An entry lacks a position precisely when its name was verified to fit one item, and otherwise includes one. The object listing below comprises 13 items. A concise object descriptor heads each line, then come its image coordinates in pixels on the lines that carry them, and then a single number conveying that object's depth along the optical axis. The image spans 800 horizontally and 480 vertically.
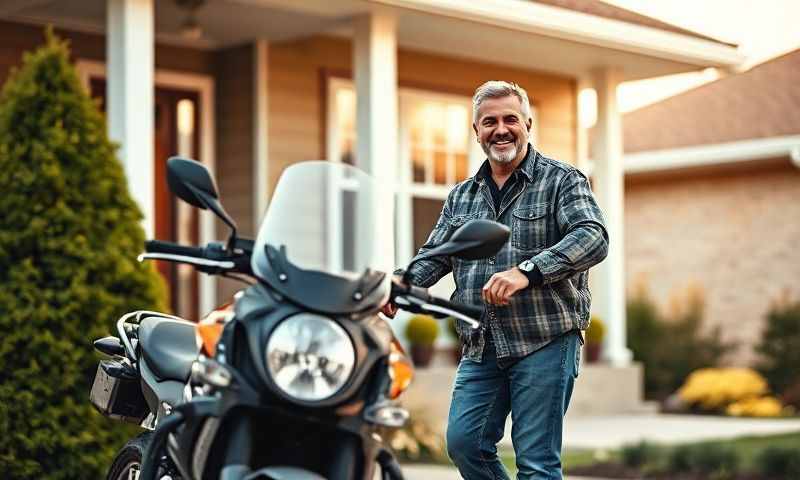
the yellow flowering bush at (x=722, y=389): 16.75
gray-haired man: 4.91
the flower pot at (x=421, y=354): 13.09
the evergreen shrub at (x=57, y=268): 7.23
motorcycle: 3.65
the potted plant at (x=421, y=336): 12.99
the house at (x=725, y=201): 21.06
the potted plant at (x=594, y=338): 14.34
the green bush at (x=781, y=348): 18.25
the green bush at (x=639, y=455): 9.88
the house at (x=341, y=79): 11.44
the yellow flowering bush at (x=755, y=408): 16.08
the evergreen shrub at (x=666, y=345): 18.94
